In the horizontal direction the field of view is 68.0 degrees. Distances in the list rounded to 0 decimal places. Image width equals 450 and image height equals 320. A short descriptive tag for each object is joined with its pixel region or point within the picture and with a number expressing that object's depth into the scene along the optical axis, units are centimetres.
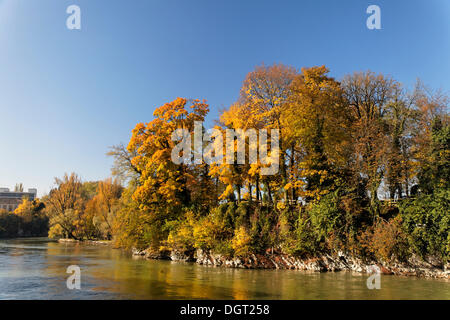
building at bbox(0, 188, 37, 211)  12662
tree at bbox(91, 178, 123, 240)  5310
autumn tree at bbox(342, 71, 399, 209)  2373
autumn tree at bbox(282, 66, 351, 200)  2589
